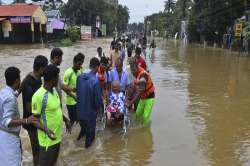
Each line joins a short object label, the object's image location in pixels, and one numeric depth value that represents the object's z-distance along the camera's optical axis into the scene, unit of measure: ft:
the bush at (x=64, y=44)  164.86
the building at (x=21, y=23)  172.96
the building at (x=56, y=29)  208.85
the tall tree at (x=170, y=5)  465.80
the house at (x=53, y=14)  249.96
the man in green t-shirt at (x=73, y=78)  27.27
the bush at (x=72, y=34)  201.86
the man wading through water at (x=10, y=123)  16.06
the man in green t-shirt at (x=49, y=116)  18.15
